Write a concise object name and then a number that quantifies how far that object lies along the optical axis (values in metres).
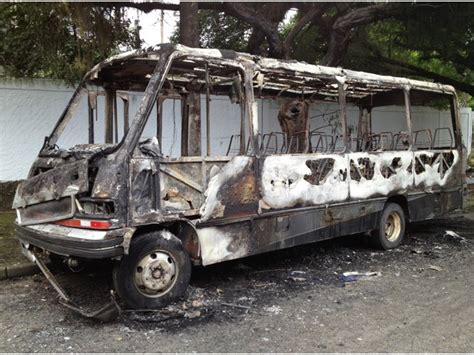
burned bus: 4.31
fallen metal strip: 4.16
